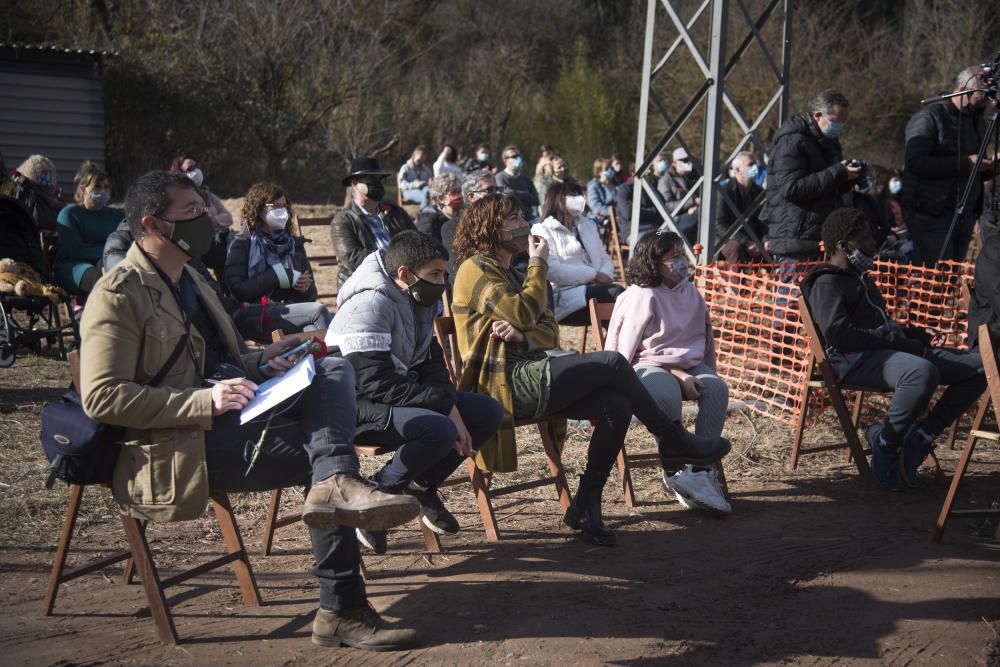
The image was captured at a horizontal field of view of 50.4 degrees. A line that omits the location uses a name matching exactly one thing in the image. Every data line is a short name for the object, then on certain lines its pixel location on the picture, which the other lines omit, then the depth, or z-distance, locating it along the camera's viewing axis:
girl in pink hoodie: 5.54
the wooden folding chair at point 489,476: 4.98
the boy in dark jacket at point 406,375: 4.37
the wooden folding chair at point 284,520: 4.45
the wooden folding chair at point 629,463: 5.55
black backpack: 3.56
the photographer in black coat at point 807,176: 7.66
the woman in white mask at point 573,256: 7.54
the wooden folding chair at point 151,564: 3.73
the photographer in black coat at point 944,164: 8.20
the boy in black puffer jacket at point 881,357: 5.79
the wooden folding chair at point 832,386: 5.93
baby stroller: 8.52
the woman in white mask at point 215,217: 9.12
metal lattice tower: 9.02
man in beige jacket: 3.50
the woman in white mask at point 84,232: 8.47
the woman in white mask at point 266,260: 7.31
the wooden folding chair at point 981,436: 4.91
